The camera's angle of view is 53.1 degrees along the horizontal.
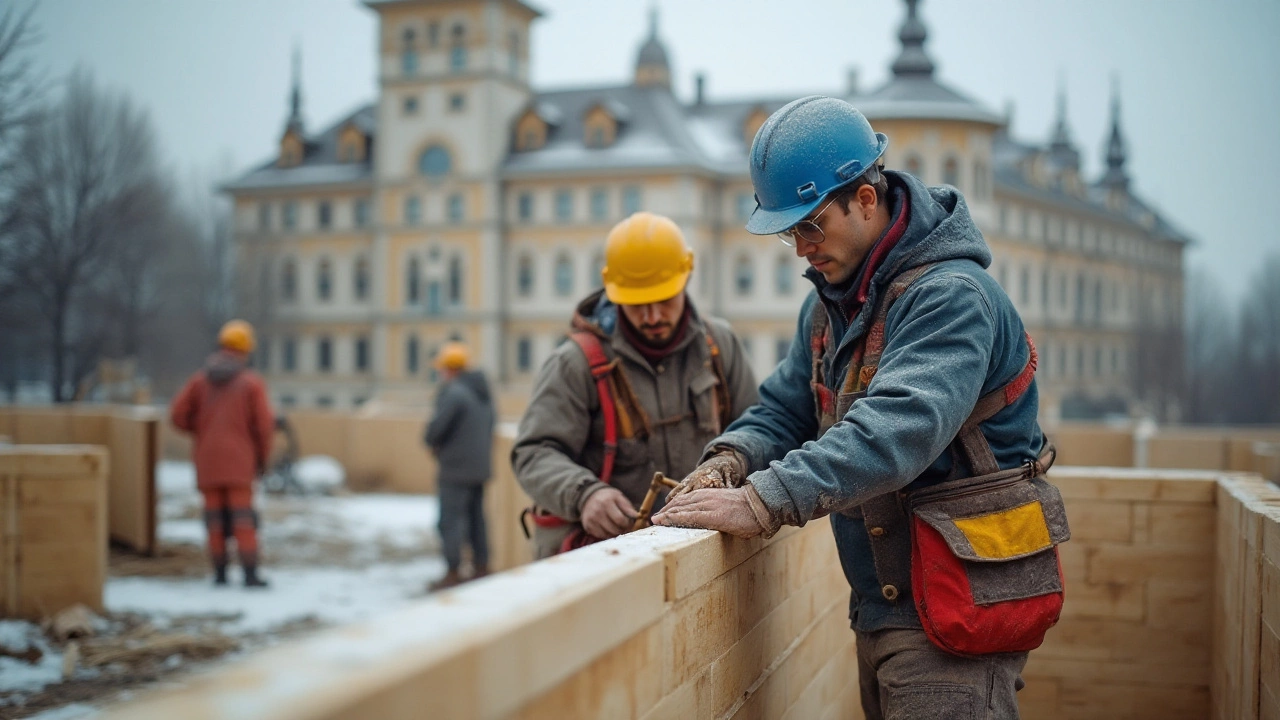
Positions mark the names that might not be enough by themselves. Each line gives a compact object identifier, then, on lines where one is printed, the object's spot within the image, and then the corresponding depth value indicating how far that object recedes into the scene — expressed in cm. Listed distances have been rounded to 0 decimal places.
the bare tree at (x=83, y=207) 3145
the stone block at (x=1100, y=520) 584
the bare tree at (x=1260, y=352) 6038
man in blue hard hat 307
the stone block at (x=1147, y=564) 566
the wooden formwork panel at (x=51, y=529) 890
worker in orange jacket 1112
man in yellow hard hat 488
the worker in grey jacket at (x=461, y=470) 1167
